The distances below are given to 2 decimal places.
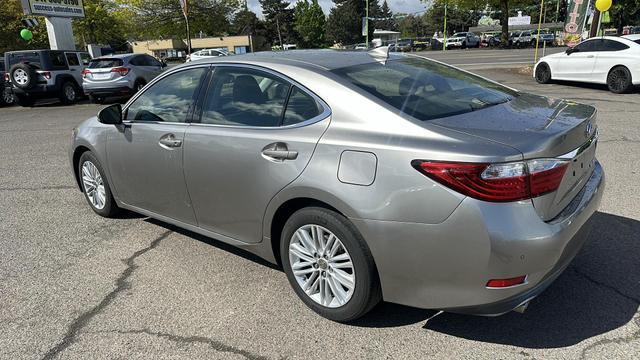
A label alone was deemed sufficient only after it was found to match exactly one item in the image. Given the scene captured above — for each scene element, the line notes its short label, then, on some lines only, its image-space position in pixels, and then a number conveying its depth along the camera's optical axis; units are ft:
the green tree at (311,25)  307.99
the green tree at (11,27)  144.46
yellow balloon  51.02
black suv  50.08
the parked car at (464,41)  183.21
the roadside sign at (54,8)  61.72
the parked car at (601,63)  39.70
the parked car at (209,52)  111.24
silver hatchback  50.34
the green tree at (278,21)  329.52
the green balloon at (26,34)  84.69
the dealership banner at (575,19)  56.54
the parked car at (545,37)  155.94
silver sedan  7.84
